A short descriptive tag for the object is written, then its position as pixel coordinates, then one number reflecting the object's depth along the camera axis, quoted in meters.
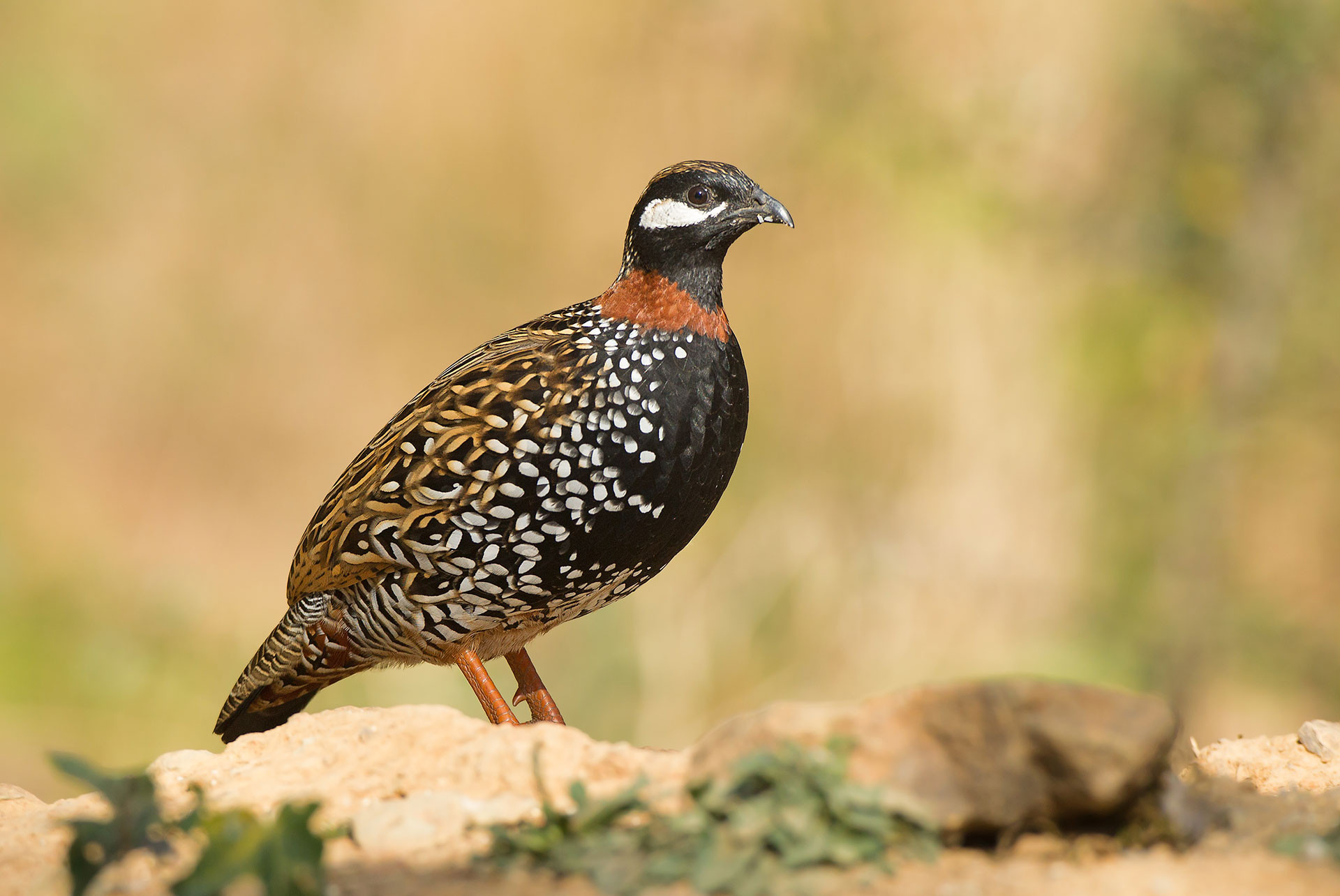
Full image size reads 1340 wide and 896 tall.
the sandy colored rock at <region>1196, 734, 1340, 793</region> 7.95
